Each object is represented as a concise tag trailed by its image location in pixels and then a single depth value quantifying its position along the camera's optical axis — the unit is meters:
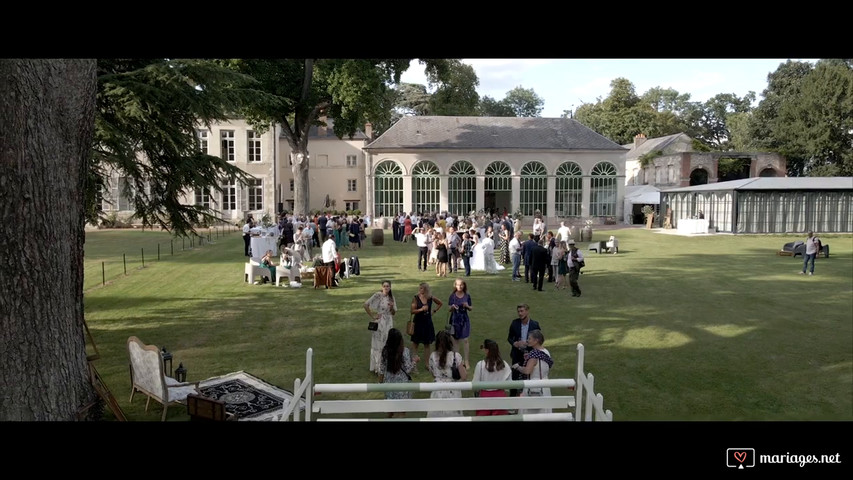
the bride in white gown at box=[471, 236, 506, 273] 18.36
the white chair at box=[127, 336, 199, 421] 6.79
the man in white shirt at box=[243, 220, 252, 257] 22.16
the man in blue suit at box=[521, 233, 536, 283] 15.83
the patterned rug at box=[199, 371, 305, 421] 6.99
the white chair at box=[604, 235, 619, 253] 23.55
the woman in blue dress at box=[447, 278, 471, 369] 8.77
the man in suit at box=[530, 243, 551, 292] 14.72
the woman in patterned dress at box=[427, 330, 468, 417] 6.43
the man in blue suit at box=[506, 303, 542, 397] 7.39
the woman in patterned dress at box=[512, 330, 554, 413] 6.48
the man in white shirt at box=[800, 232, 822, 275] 16.92
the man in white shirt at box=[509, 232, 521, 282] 16.81
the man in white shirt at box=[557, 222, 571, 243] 20.75
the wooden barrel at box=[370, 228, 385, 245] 26.33
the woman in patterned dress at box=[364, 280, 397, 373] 8.54
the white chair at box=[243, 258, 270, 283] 16.11
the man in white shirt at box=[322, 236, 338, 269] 15.38
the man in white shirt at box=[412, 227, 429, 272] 18.78
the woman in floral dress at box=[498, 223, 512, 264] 20.48
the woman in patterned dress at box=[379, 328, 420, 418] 6.67
